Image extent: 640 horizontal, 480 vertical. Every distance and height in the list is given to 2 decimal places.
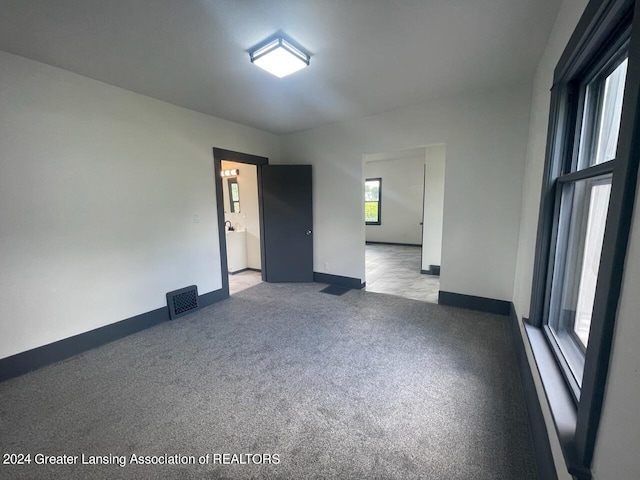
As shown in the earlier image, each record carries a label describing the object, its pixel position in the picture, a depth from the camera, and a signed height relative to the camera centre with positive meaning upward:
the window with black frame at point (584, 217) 0.83 -0.05
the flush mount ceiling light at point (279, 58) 1.97 +1.19
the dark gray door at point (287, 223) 4.39 -0.26
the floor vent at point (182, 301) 3.21 -1.17
